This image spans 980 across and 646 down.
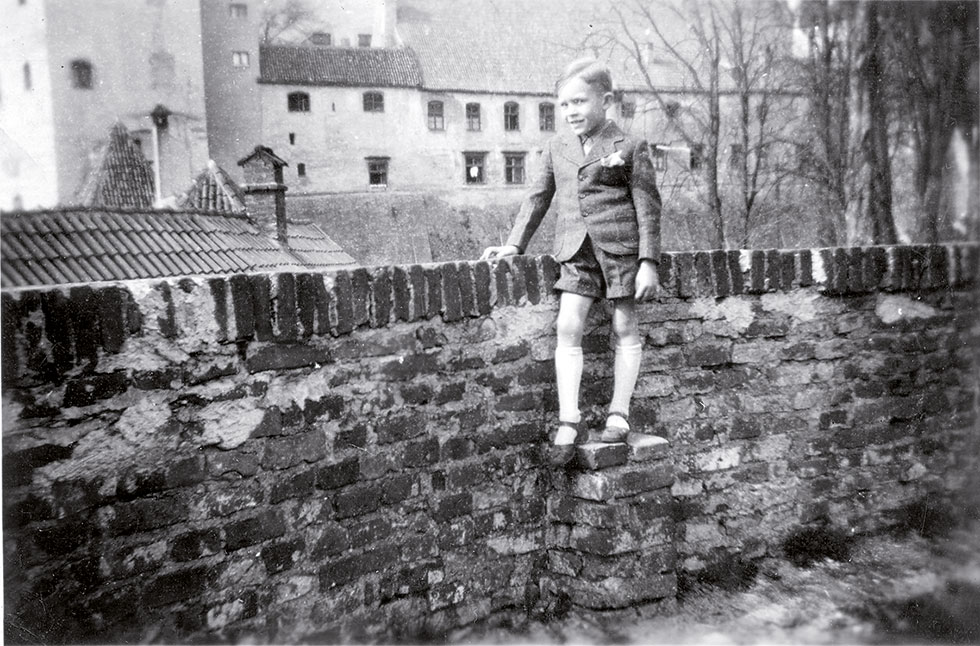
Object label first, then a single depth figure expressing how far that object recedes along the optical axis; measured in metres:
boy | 3.14
